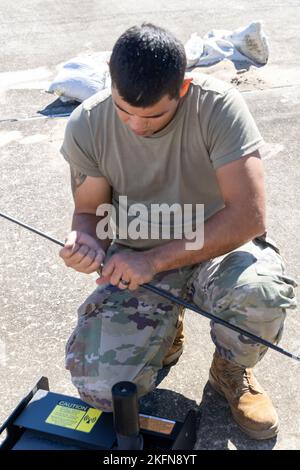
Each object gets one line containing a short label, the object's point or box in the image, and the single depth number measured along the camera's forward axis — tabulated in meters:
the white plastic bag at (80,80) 4.57
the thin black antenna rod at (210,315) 2.10
